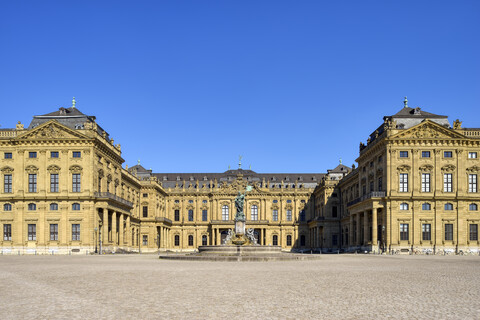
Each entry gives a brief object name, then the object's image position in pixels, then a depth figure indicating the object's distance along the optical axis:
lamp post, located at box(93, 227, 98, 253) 60.97
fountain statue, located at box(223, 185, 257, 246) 48.25
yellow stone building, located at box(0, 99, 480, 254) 61.22
